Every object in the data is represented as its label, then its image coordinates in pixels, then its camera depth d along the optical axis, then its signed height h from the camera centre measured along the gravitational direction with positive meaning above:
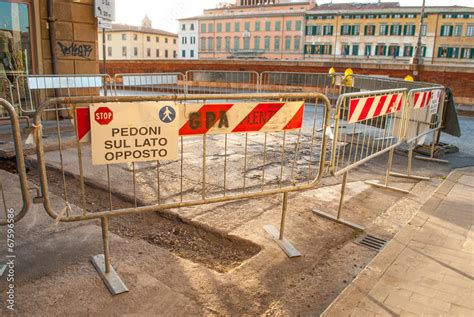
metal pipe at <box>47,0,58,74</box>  9.27 +0.99
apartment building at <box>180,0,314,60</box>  71.19 +10.16
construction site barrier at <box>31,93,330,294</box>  3.09 -1.44
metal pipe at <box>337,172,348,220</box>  4.63 -1.47
